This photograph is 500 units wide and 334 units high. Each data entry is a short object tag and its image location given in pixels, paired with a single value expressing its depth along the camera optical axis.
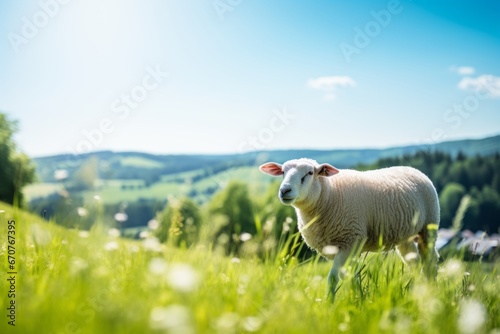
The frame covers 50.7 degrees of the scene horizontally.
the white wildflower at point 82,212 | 4.66
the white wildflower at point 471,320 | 2.54
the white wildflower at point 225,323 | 2.71
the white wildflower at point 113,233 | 4.75
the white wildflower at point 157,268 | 2.69
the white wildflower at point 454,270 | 4.08
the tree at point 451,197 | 75.94
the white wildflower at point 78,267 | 3.15
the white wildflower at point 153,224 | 4.87
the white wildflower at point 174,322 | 2.09
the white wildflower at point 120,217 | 4.93
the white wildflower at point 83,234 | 4.52
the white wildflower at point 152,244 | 4.07
